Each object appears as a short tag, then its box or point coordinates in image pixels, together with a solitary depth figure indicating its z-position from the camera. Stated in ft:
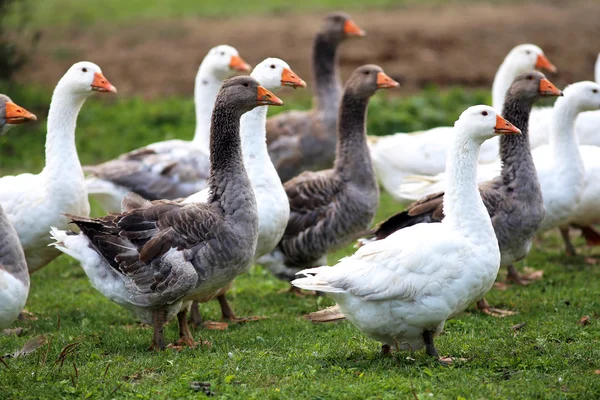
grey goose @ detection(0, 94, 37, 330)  44.39
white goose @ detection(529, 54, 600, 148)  81.35
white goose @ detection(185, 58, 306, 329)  58.75
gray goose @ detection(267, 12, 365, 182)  89.04
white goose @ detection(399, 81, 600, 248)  65.62
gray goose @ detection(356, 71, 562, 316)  58.49
